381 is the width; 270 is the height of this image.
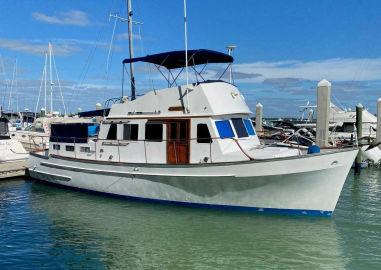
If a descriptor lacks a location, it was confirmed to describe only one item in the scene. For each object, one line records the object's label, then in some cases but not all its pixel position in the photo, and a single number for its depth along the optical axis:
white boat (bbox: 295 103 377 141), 31.56
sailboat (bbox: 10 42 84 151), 27.81
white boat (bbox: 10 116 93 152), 27.17
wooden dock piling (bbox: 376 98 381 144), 23.41
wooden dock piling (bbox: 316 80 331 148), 18.92
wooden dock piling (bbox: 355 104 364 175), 22.42
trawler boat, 11.77
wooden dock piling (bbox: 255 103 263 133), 27.91
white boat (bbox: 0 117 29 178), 19.27
